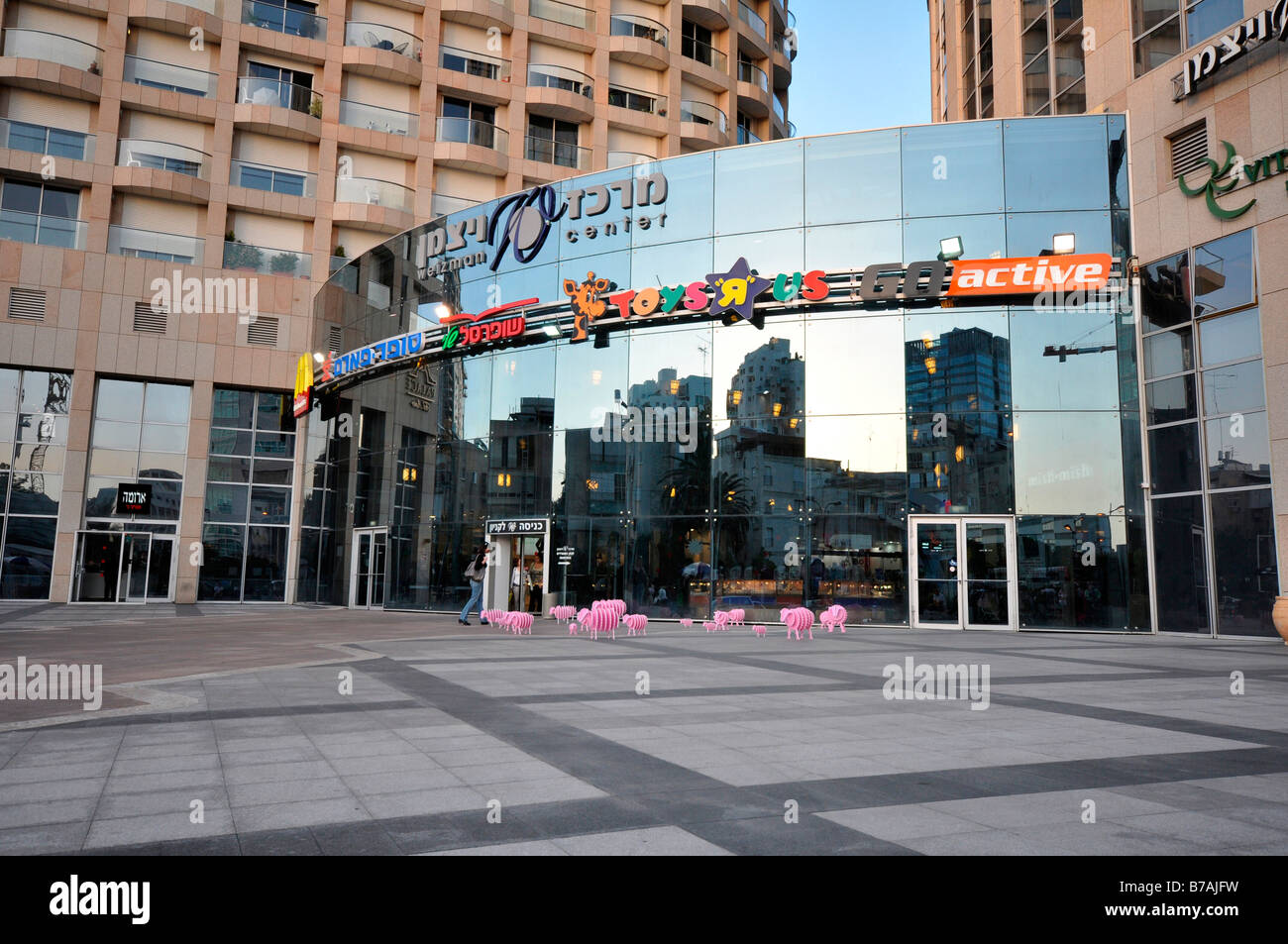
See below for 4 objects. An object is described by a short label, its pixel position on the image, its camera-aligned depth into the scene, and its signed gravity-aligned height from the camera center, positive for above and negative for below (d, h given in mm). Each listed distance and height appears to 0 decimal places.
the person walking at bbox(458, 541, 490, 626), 20828 -191
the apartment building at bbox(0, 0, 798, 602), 29266 +12497
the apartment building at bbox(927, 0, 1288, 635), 18141 +6268
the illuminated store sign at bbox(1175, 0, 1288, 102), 17906 +11118
